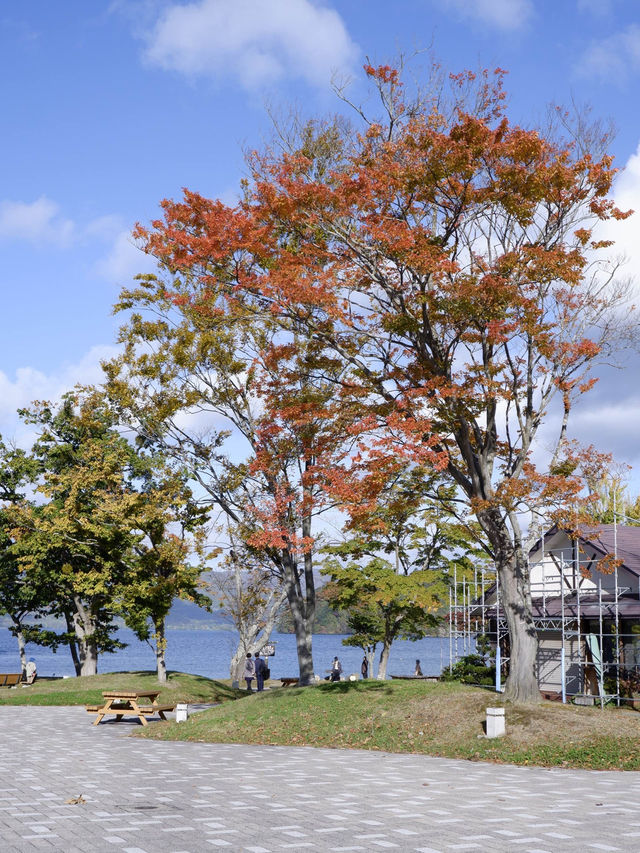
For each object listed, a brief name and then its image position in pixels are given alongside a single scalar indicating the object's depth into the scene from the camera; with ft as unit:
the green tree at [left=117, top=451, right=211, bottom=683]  101.86
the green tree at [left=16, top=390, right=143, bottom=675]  109.91
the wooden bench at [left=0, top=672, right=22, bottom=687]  113.41
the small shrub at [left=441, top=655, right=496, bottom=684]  94.02
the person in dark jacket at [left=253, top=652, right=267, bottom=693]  100.81
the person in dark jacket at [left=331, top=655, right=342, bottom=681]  116.67
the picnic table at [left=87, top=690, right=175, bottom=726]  69.00
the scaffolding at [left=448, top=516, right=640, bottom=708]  78.18
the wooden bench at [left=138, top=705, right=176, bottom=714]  68.74
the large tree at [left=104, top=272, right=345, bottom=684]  72.74
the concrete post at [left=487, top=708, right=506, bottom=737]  53.31
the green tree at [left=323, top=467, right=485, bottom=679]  98.27
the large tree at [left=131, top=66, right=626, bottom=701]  54.39
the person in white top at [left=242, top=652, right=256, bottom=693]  105.29
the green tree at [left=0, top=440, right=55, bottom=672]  124.98
